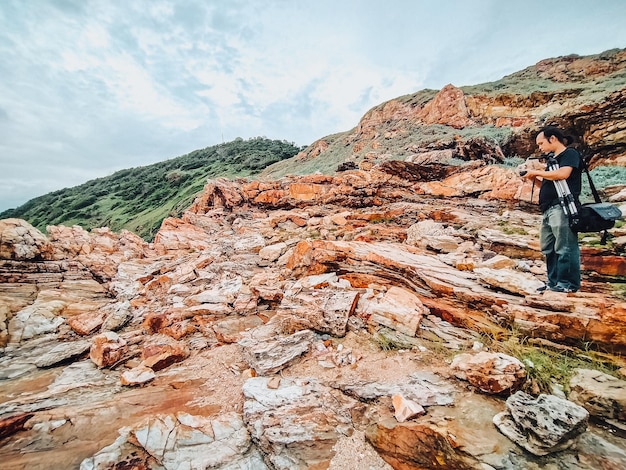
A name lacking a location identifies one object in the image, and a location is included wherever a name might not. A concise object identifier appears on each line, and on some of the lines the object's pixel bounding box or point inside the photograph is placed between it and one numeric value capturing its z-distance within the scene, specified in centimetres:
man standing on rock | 337
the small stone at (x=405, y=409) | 261
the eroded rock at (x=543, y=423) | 202
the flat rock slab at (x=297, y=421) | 264
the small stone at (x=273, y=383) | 353
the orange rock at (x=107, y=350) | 509
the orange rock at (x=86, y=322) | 682
